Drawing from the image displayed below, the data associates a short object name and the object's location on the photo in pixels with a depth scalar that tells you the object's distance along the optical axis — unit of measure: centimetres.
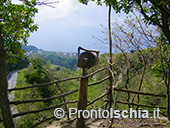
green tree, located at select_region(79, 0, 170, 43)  252
